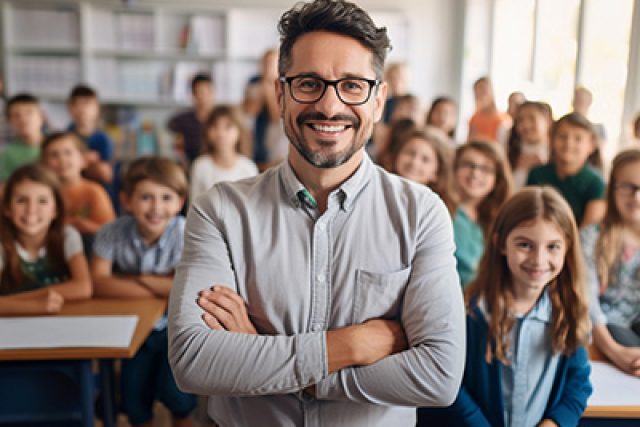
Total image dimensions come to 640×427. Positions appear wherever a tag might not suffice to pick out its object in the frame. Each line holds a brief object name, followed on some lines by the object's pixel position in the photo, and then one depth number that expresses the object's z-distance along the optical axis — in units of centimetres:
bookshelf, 668
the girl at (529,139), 385
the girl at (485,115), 535
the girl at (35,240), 250
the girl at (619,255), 228
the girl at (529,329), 177
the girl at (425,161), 310
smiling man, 131
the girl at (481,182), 306
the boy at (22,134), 437
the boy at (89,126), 474
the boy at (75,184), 347
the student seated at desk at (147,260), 245
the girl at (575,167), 321
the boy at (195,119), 524
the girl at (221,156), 388
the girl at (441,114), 508
